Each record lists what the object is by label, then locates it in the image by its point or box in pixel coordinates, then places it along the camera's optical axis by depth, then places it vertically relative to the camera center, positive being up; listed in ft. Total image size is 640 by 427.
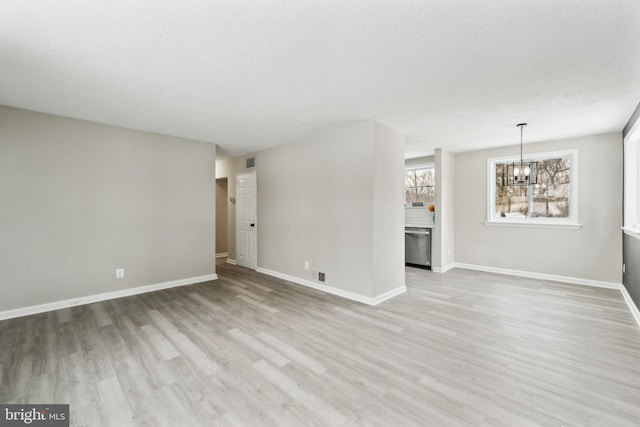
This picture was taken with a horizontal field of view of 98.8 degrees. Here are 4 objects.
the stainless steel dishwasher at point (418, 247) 18.38 -2.55
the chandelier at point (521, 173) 12.93 +1.71
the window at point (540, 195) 15.16 +0.88
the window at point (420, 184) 20.15 +1.91
